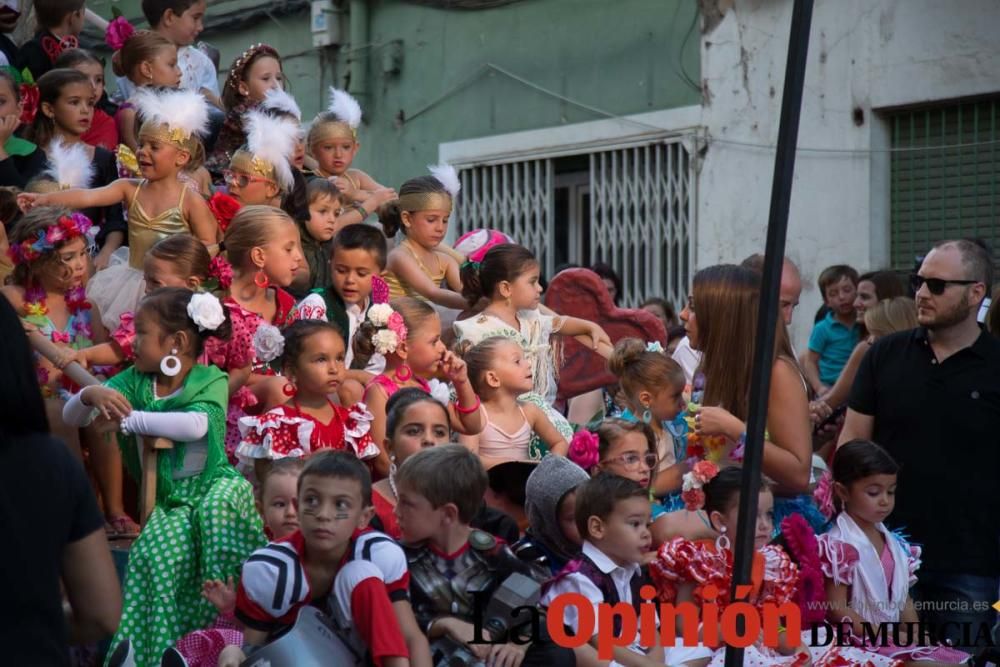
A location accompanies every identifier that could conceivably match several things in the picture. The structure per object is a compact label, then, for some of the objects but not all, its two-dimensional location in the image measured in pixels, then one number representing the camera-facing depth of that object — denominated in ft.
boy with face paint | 16.29
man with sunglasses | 21.79
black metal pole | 13.69
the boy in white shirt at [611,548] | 18.97
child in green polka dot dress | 19.67
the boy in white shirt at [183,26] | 34.12
